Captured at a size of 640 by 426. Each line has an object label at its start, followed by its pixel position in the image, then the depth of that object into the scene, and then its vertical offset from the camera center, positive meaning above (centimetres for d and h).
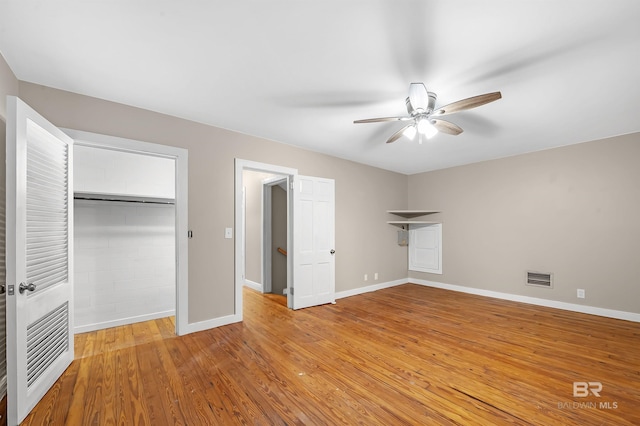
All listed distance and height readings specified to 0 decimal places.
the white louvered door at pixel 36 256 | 178 -31
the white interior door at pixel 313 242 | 440 -45
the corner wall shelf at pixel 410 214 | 592 +1
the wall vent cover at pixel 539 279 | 451 -109
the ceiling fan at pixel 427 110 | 222 +91
